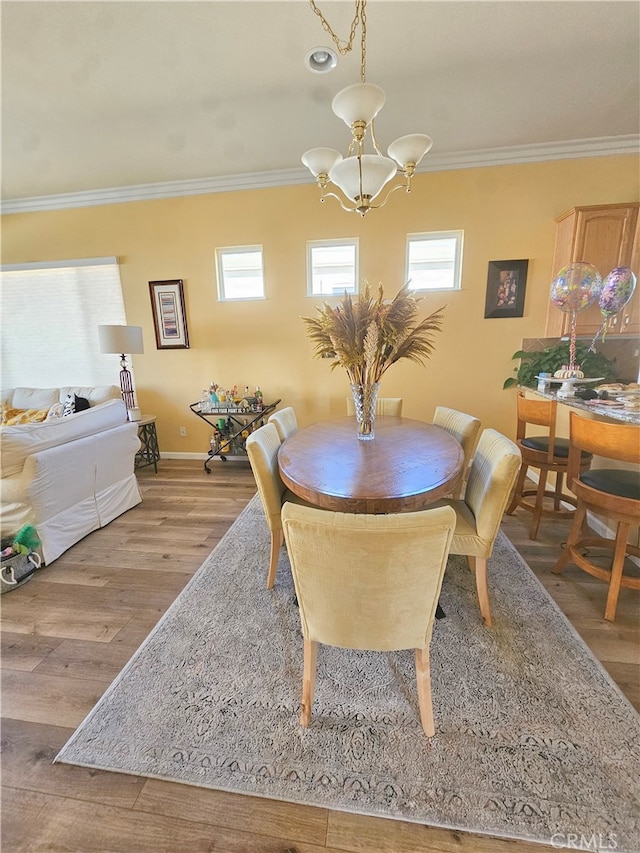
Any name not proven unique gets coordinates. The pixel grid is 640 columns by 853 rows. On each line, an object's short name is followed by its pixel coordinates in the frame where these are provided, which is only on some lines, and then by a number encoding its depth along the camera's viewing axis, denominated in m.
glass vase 1.79
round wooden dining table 1.23
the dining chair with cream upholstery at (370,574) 0.92
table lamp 3.38
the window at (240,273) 3.70
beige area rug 1.03
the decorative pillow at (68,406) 3.33
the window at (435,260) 3.37
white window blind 3.97
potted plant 3.02
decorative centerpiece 1.60
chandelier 1.46
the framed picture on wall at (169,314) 3.83
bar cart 3.58
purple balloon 2.44
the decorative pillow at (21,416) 3.40
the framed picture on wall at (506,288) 3.27
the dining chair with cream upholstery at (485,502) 1.41
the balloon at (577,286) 2.57
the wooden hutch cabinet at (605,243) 2.83
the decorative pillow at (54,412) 3.40
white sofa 2.07
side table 3.83
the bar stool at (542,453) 2.23
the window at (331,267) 3.52
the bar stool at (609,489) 1.56
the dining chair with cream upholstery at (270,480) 1.70
